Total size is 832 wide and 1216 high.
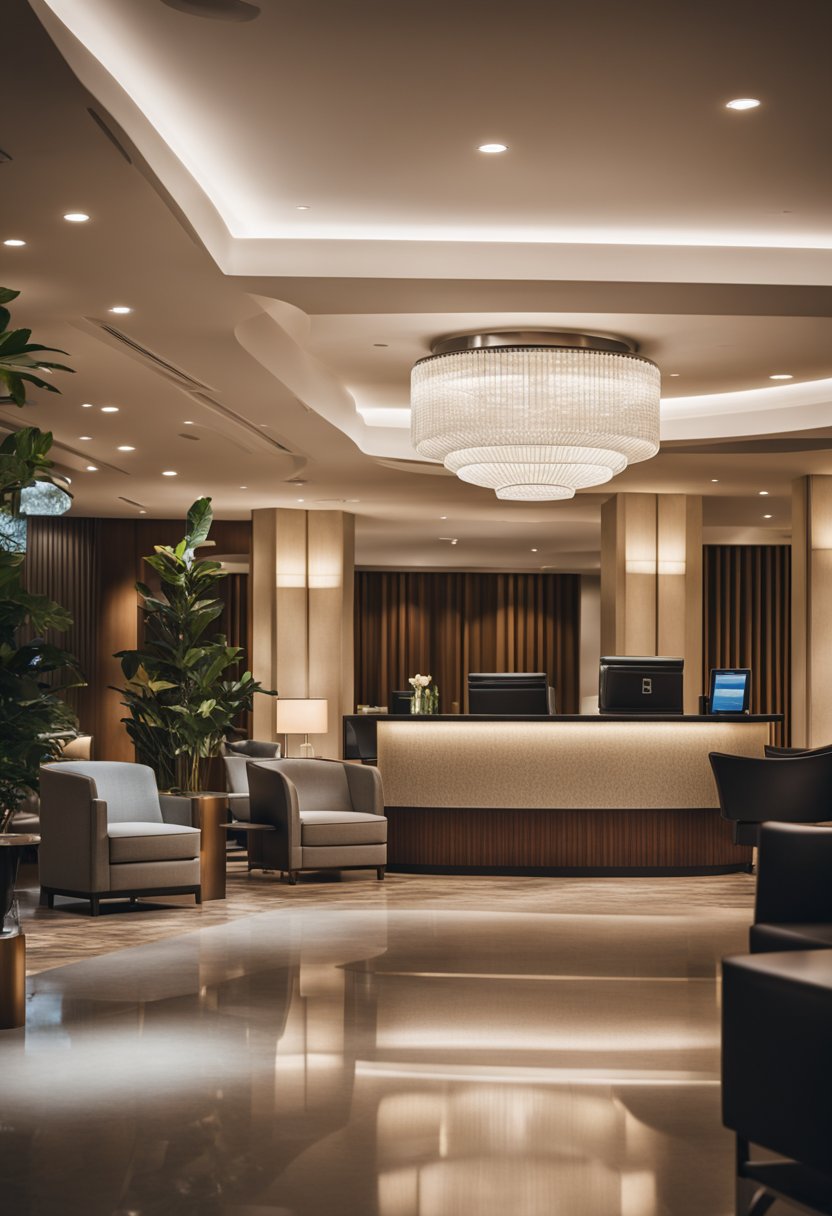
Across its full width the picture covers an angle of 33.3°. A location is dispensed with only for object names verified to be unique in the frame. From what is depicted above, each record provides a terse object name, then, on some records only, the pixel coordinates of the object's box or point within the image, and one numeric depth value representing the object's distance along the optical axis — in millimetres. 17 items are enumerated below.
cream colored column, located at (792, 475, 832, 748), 12055
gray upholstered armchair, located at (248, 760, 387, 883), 9703
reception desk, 10172
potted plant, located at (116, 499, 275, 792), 8758
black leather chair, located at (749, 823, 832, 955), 4281
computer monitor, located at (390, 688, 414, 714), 14664
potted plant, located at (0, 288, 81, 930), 4844
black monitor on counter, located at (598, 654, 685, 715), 10453
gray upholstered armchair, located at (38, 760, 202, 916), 8148
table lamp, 12195
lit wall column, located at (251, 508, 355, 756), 14453
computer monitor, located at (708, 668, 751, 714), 10672
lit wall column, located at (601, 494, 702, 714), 13492
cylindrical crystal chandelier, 8039
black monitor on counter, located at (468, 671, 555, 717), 10555
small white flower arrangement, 11117
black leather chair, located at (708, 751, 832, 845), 8133
